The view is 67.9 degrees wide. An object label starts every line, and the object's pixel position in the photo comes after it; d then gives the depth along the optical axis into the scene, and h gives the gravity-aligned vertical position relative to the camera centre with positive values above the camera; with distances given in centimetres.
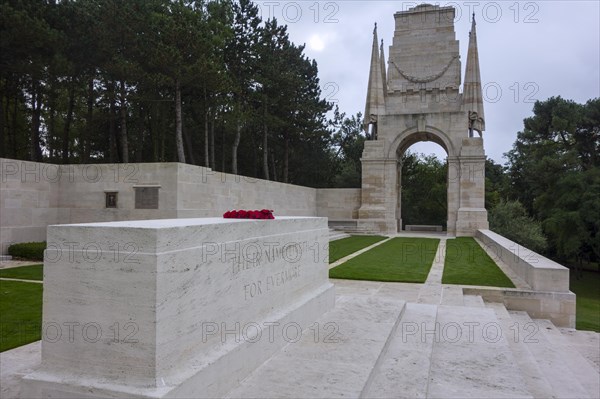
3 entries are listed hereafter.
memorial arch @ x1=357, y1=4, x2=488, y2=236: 2488 +536
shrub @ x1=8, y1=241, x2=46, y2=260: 1222 -129
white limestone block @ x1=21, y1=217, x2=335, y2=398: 296 -77
